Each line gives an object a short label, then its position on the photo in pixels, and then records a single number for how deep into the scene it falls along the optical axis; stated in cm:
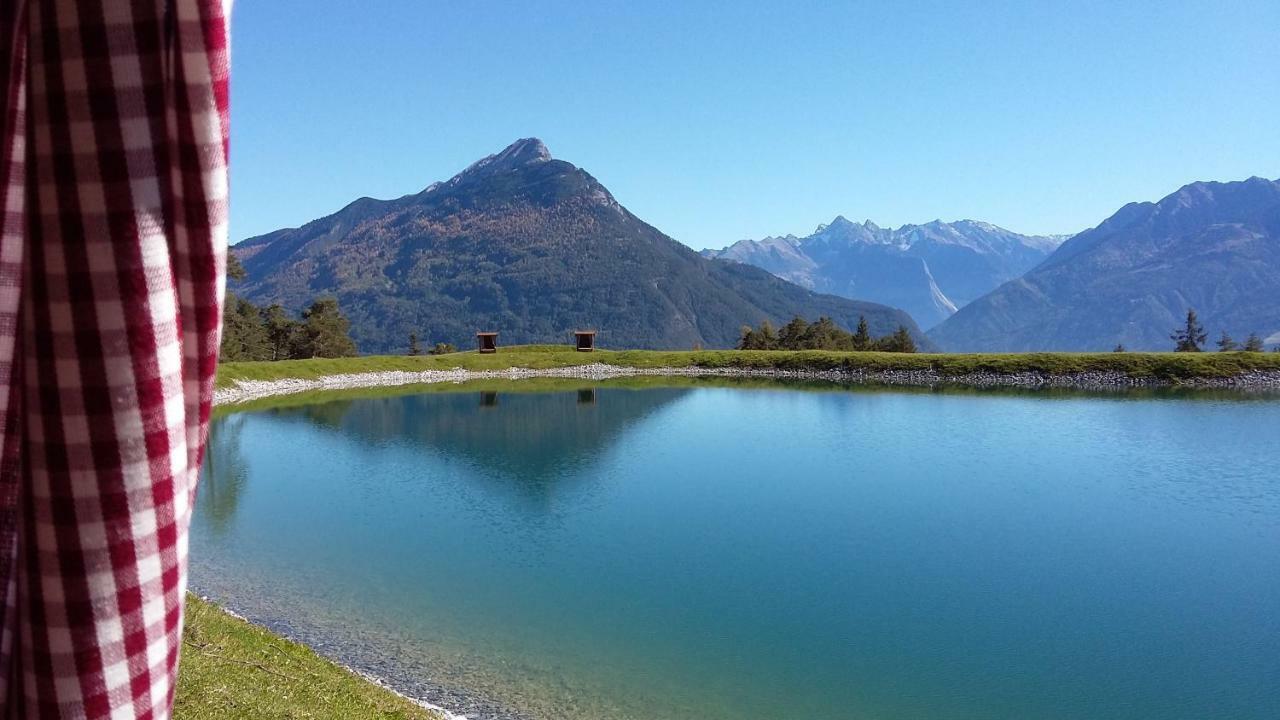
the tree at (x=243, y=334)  5384
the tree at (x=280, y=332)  6078
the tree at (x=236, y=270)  3511
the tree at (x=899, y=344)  6694
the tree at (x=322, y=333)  6088
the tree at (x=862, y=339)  6769
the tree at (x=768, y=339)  7106
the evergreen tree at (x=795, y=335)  6938
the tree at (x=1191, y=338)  6156
